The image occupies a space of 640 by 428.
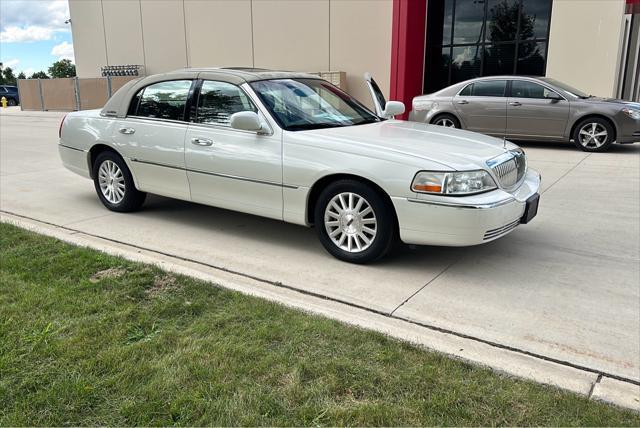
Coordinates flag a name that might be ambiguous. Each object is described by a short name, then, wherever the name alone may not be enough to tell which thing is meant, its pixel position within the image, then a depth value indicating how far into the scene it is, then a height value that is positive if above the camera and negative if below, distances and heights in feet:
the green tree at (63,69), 311.04 +9.97
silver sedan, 35.29 -1.62
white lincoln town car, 14.08 -2.10
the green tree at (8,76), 267.74 +5.21
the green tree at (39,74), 292.61 +6.79
